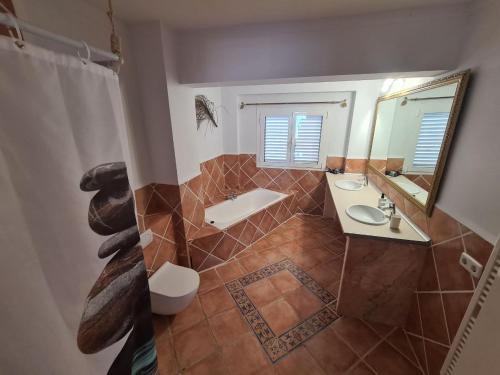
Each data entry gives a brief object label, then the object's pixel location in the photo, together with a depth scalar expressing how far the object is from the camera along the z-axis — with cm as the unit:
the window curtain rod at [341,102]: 304
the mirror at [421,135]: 131
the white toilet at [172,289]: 159
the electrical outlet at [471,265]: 100
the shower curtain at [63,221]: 51
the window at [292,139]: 331
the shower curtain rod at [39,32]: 49
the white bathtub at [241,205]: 322
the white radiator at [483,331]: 77
